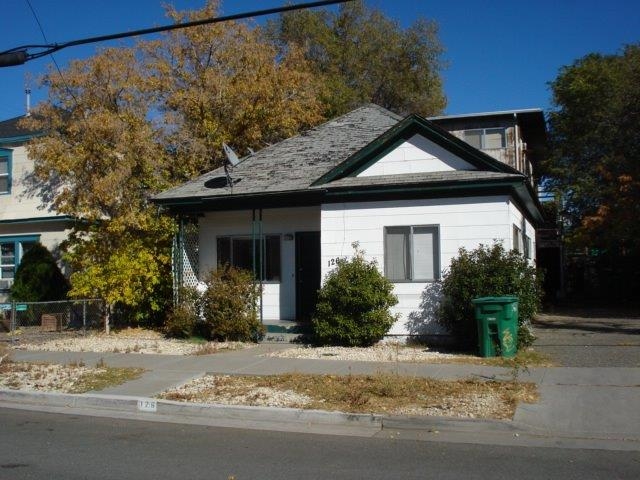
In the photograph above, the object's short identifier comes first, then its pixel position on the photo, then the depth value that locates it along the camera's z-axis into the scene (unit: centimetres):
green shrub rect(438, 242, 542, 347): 1286
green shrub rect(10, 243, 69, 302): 2055
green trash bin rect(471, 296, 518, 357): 1206
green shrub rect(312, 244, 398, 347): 1381
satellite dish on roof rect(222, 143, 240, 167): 1692
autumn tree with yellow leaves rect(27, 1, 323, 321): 1759
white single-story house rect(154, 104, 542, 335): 1414
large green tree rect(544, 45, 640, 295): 2334
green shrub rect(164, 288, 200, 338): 1581
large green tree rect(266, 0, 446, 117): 3356
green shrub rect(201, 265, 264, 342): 1512
